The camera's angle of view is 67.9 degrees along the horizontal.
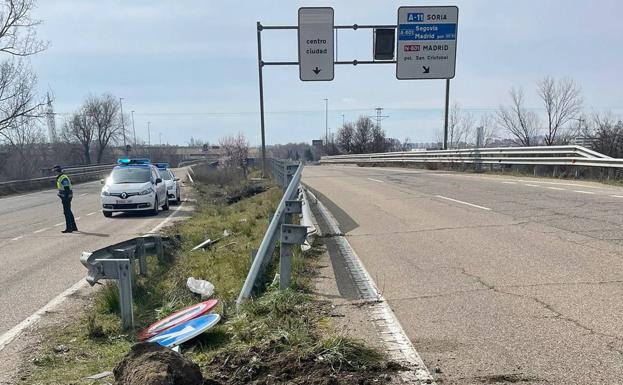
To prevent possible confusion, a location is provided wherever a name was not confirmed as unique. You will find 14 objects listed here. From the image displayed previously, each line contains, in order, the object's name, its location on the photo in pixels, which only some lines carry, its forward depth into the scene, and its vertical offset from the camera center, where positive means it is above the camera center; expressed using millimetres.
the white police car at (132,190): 15320 -1727
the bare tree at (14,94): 32719 +3417
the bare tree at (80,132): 74075 +1122
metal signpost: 20359 +4078
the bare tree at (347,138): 74325 -384
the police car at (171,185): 19641 -2035
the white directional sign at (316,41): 20453 +4204
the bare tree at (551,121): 48062 +1260
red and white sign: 4504 -1805
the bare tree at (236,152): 53656 -2047
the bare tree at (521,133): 49969 +29
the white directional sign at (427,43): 20422 +4051
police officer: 12375 -1548
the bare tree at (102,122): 76312 +2824
